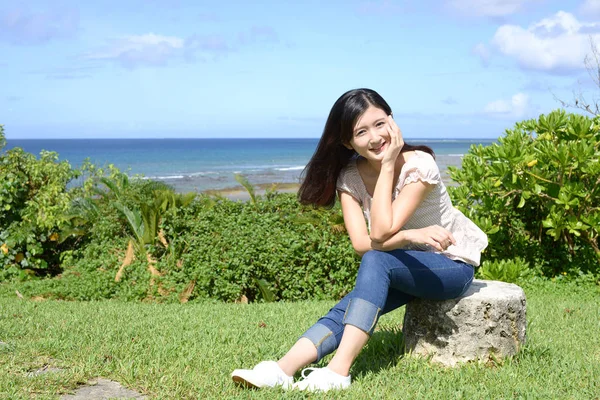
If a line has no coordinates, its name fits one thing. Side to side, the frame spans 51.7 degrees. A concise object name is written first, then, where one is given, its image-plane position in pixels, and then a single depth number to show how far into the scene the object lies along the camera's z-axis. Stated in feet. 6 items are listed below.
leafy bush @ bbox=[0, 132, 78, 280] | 31.42
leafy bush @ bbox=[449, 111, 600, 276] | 22.84
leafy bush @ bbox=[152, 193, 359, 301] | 23.54
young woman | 11.59
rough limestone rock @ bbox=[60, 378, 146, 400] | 11.14
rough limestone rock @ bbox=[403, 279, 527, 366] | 12.51
